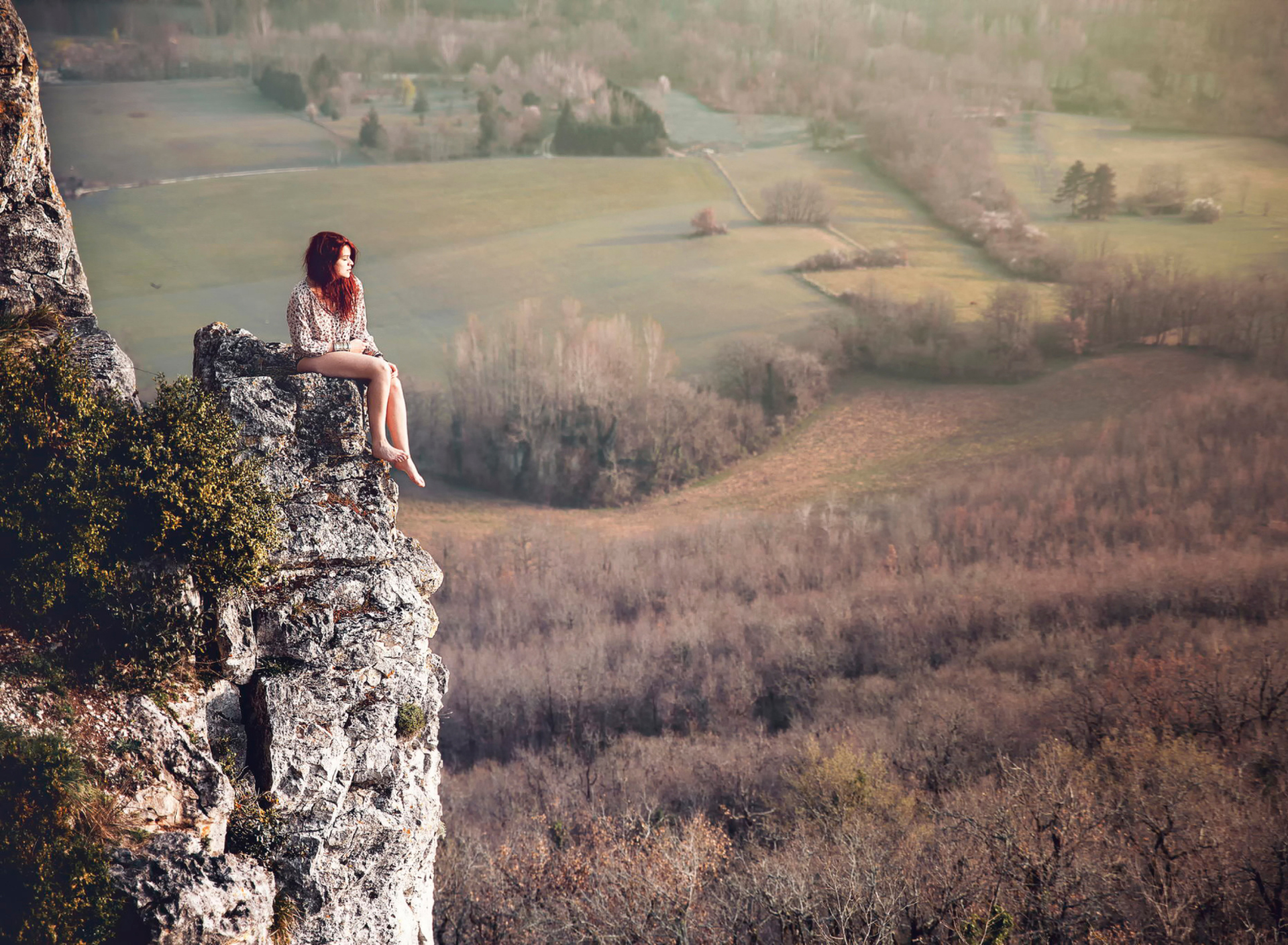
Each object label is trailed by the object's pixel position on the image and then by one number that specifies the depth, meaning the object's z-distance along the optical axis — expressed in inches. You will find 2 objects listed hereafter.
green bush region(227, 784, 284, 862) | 547.2
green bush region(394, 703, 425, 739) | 621.3
